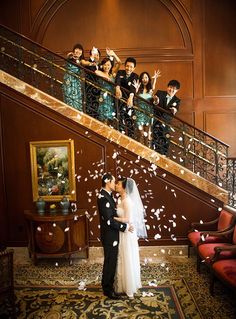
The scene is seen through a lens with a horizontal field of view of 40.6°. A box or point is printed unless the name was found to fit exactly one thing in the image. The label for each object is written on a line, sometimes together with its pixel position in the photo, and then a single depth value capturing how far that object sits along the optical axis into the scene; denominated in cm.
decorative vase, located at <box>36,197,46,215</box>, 579
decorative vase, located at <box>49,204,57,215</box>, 581
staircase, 586
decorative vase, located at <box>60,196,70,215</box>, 570
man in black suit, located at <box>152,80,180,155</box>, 595
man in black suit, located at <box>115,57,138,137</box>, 579
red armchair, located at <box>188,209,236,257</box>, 514
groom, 416
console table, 549
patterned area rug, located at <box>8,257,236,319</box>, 394
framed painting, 602
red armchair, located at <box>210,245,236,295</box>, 384
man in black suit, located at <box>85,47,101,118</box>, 591
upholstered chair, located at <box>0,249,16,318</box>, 386
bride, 424
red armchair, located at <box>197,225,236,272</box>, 439
